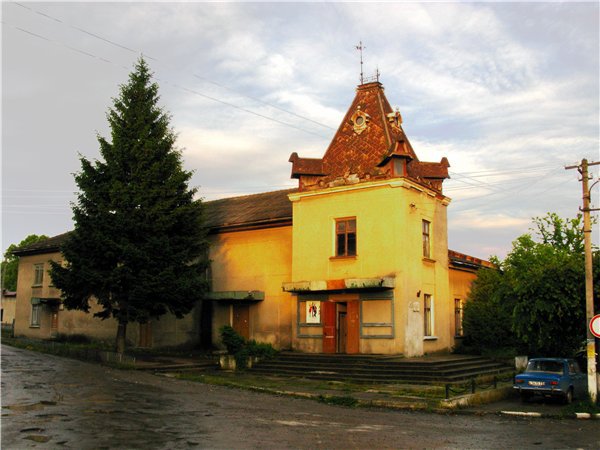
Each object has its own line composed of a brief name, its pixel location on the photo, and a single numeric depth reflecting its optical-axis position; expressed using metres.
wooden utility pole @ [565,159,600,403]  17.64
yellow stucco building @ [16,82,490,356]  25.52
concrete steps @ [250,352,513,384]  21.86
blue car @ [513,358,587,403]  18.00
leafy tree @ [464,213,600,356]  20.28
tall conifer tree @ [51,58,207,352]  25.39
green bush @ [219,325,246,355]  26.41
